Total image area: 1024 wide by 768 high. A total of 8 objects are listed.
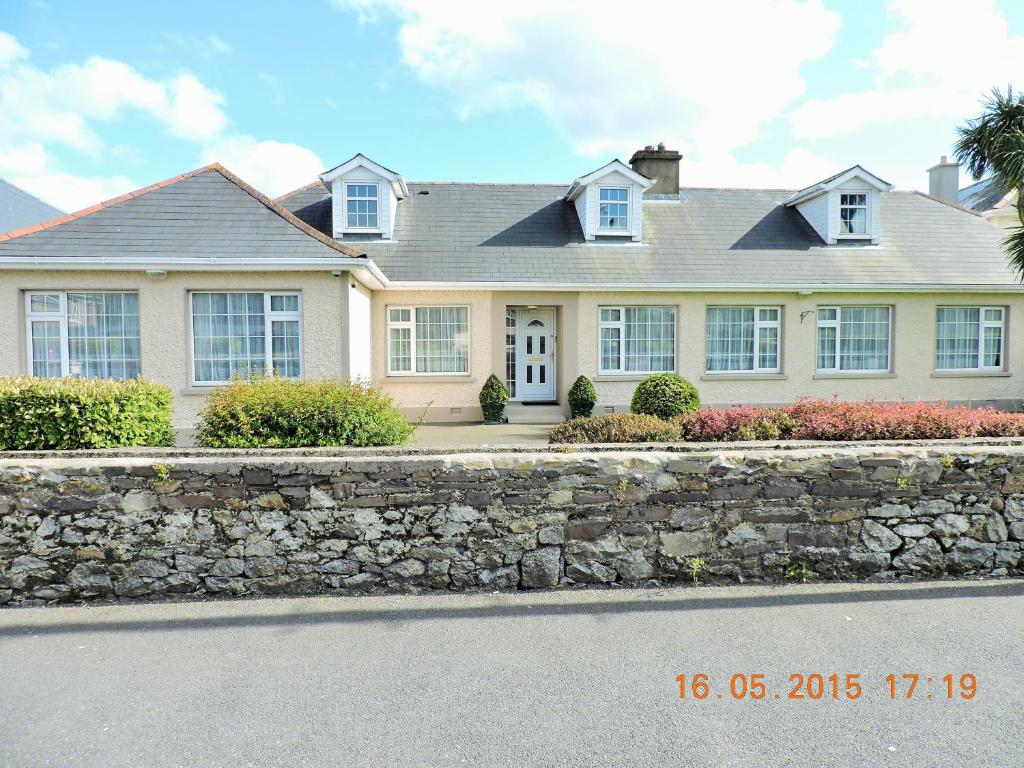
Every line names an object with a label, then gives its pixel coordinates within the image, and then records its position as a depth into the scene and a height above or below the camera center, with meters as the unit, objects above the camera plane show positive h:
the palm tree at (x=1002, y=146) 12.92 +4.53
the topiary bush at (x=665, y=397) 10.49 -0.65
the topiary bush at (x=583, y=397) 13.37 -0.80
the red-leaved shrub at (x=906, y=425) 5.58 -0.62
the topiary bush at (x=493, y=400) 13.16 -0.84
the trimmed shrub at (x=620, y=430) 6.63 -0.77
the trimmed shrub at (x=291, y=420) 5.26 -0.50
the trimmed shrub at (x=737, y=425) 6.08 -0.69
